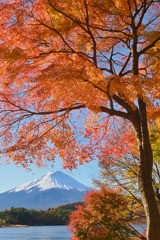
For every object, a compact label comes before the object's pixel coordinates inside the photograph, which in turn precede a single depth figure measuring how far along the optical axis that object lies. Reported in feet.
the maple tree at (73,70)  20.29
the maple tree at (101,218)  29.53
